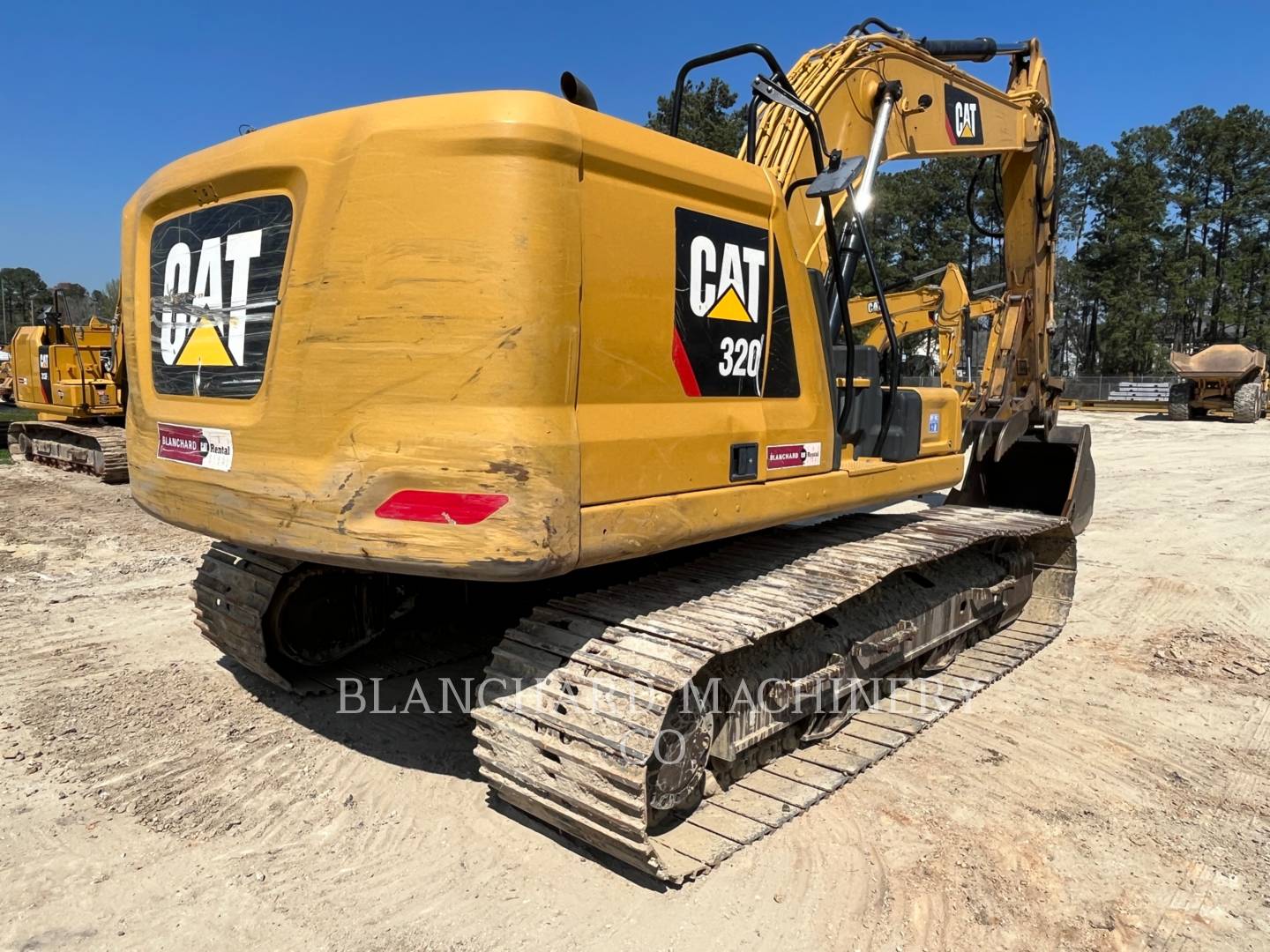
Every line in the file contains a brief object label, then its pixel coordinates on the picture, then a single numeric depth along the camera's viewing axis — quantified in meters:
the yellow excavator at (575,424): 2.65
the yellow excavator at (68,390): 13.00
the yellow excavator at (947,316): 8.48
